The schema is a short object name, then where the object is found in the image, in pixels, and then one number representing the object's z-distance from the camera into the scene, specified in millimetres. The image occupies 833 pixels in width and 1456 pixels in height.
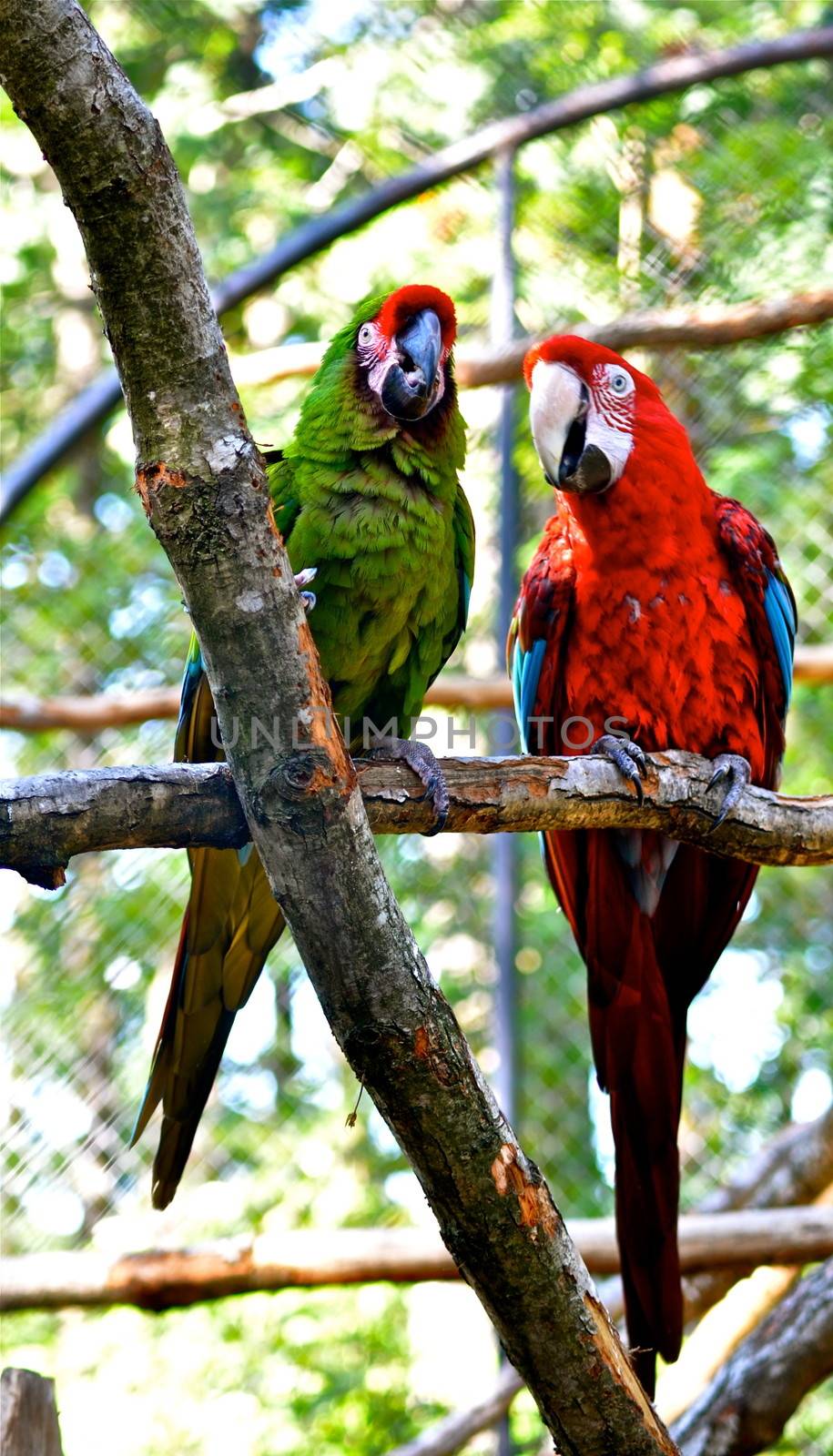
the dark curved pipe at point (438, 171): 6574
